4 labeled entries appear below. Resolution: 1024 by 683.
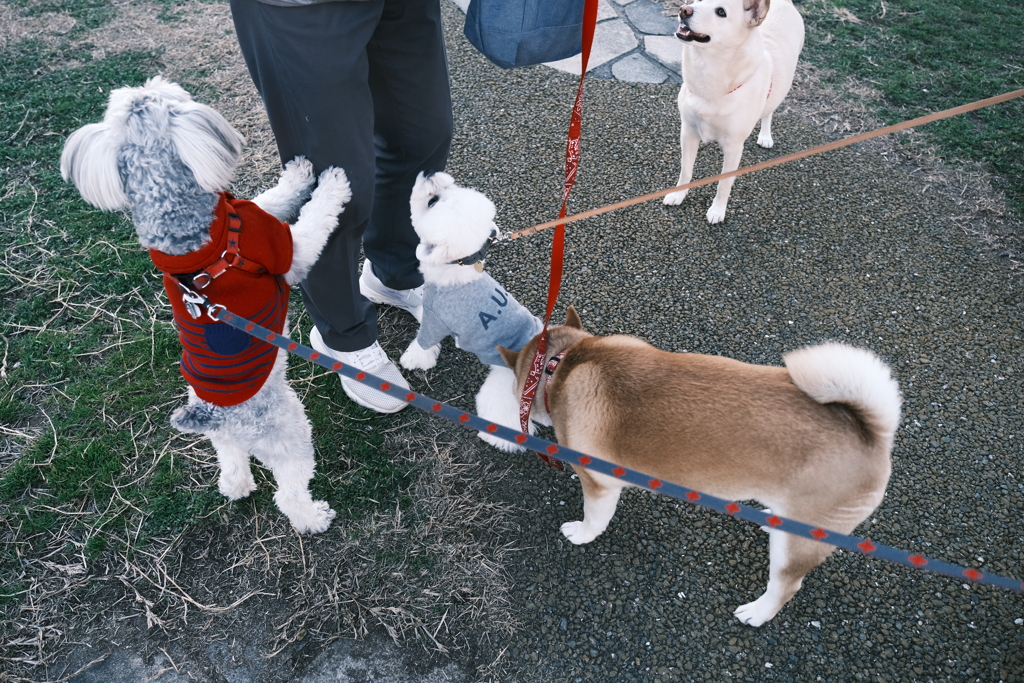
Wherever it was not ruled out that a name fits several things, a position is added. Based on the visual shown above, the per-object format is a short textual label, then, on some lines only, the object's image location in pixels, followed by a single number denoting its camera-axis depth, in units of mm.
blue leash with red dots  1442
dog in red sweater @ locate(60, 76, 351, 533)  1966
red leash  2236
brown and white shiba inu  1971
